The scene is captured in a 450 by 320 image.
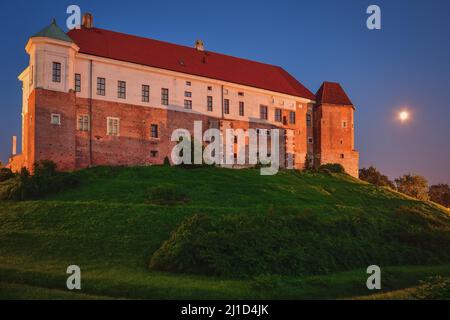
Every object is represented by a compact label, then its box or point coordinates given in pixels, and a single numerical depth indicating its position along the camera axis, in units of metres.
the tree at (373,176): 65.50
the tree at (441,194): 77.06
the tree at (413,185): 61.88
